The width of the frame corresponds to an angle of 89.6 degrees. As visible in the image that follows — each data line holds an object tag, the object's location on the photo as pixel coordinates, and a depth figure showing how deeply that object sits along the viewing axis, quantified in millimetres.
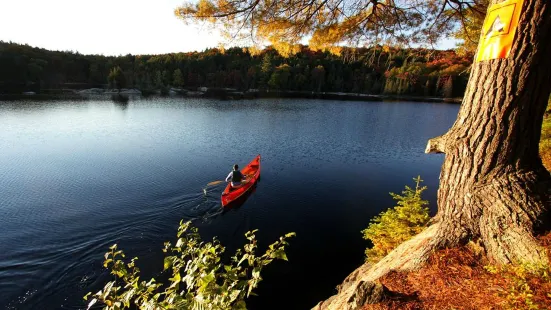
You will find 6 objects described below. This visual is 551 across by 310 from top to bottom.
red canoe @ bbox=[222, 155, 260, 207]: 11773
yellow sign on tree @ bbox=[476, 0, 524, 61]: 2695
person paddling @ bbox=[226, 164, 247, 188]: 12562
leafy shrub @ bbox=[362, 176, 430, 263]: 6141
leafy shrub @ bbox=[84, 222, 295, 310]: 2145
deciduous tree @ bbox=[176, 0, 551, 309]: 2703
